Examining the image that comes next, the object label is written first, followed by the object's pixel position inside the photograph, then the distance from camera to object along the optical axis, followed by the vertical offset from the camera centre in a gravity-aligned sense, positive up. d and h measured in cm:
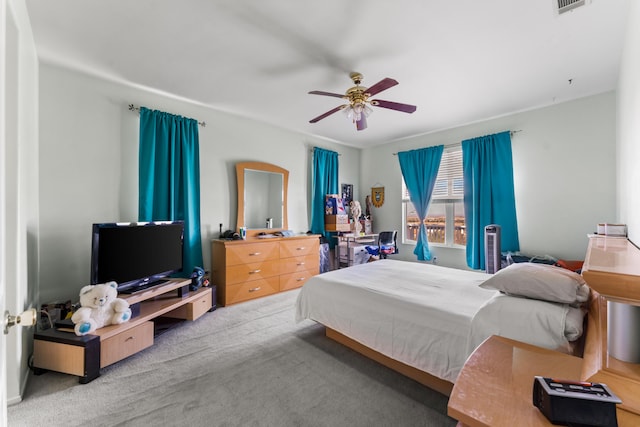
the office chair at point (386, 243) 468 -52
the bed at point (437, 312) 139 -64
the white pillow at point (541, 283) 142 -39
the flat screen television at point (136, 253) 232 -38
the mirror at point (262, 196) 398 +30
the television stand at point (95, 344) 190 -99
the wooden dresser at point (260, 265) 349 -75
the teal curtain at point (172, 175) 309 +49
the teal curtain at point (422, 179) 469 +64
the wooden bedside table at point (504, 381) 74 -58
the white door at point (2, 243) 84 -10
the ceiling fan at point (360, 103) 259 +112
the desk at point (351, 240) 488 -50
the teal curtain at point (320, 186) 498 +53
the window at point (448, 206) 453 +14
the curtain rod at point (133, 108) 305 +123
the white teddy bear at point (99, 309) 198 -75
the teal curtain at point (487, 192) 384 +33
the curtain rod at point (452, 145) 447 +118
